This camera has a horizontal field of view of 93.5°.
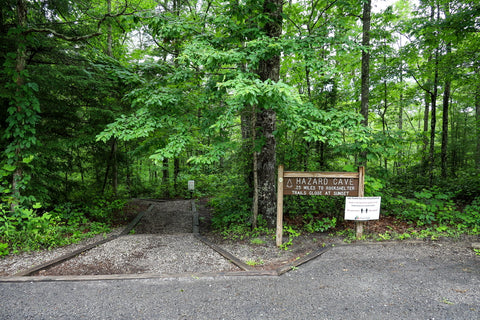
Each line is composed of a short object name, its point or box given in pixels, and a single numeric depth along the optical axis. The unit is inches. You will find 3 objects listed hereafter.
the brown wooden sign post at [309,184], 175.8
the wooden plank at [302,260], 135.5
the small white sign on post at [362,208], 179.6
